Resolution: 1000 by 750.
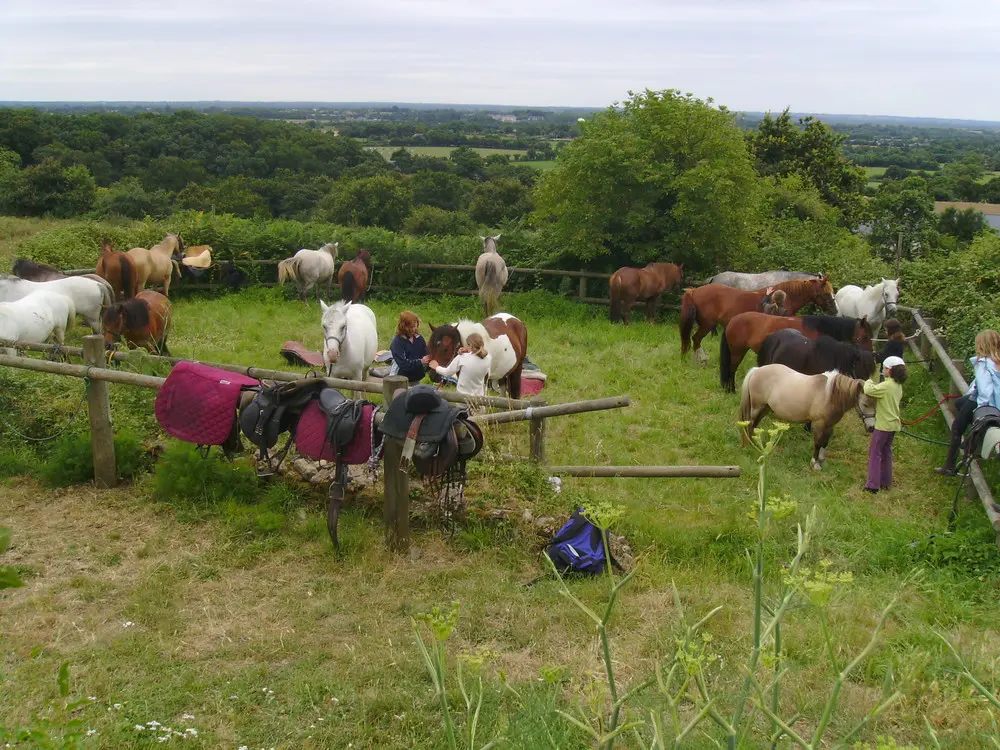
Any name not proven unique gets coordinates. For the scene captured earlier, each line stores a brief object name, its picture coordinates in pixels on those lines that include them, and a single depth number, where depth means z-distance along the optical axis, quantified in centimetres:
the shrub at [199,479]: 571
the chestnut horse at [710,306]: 1045
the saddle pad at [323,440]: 499
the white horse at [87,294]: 989
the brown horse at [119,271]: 1150
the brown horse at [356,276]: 1312
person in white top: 664
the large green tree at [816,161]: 2483
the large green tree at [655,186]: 1334
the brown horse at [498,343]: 705
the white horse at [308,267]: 1342
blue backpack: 487
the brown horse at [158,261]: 1243
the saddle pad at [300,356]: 999
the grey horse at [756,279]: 1271
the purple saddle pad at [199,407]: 533
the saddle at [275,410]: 514
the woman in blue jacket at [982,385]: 609
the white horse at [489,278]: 1265
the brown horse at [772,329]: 868
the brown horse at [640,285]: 1273
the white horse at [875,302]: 1047
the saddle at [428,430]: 479
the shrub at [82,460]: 599
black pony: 775
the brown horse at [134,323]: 855
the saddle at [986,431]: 591
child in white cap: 649
